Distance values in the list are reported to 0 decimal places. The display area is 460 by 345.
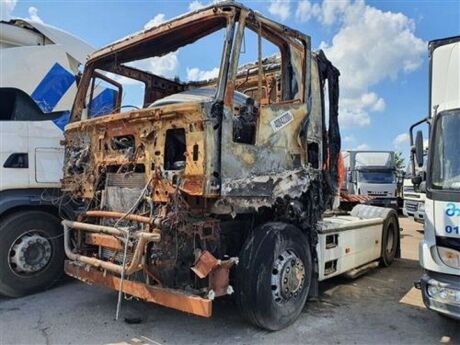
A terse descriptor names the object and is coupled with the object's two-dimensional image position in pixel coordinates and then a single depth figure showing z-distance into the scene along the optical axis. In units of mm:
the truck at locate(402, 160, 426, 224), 12352
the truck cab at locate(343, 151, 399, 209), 18938
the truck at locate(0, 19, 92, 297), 5379
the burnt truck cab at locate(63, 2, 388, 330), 3910
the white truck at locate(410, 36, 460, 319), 4051
